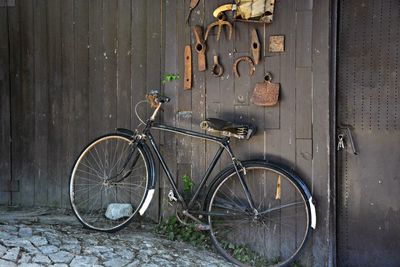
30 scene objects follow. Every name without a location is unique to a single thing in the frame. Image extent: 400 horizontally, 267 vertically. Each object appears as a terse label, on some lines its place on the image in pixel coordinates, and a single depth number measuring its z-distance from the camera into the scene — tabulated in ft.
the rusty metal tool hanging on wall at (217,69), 13.97
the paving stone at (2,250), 12.11
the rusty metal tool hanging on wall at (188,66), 14.23
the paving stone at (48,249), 12.46
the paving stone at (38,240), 12.83
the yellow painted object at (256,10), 13.25
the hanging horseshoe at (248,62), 13.69
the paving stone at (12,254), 11.91
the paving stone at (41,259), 11.94
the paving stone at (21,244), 12.50
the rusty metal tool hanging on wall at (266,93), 13.47
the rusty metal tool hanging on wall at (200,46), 14.02
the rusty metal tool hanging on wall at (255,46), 13.55
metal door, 13.64
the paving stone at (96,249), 12.66
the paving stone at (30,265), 11.71
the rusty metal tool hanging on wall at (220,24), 13.78
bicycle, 13.38
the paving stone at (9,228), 13.67
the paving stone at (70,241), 13.17
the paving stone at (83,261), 11.96
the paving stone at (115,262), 12.04
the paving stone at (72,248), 12.61
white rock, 14.94
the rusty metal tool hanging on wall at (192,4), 14.17
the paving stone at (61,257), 12.07
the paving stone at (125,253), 12.59
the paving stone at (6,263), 11.62
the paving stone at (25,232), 13.39
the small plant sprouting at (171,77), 14.40
